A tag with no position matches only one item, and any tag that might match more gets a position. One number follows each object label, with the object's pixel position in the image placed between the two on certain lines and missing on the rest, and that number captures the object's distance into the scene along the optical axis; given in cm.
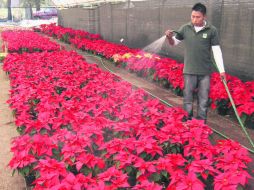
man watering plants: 424
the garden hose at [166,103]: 435
